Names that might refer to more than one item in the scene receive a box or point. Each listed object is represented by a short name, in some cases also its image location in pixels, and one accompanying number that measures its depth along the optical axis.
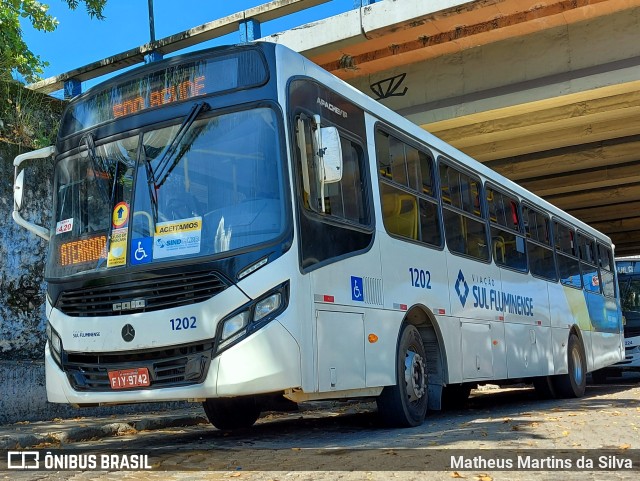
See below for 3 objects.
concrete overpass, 13.40
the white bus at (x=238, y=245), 6.20
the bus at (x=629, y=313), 19.59
